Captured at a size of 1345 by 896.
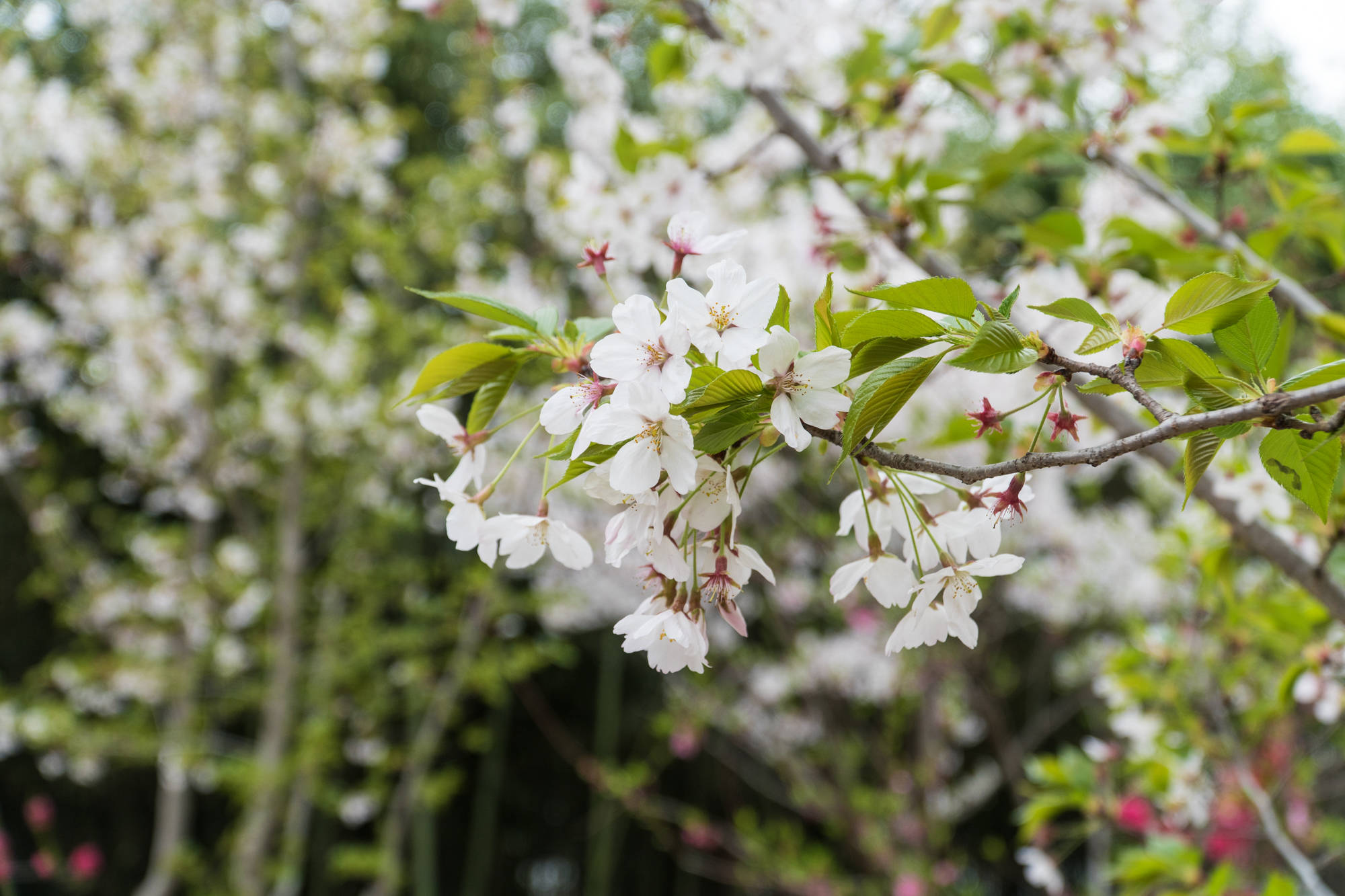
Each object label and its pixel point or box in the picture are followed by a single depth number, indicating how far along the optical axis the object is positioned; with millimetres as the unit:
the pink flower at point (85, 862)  2564
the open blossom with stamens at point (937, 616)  441
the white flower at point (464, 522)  467
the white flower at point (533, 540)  473
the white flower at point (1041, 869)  1369
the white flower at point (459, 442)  488
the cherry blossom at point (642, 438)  370
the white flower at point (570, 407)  413
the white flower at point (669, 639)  433
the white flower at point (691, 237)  494
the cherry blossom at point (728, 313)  389
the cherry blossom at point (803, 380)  382
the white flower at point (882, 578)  462
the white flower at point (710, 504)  420
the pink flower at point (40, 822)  3021
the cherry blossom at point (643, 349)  392
